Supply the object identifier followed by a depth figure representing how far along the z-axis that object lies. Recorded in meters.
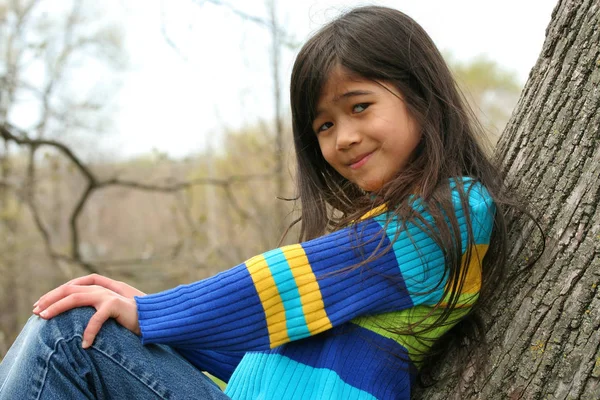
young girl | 2.01
